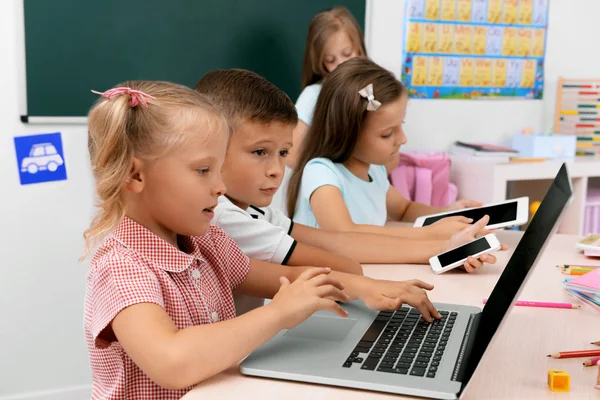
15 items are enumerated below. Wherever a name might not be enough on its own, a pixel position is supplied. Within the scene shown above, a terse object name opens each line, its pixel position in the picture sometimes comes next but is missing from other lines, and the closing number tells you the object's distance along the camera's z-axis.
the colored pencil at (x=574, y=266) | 1.55
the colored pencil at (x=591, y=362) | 0.96
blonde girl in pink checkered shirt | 0.90
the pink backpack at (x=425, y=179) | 3.01
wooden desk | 0.86
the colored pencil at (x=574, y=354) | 1.00
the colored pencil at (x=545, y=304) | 1.25
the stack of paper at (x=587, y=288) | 1.26
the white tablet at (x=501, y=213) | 1.64
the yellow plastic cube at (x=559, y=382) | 0.89
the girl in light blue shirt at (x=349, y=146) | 1.86
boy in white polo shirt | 1.36
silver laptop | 0.86
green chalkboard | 2.46
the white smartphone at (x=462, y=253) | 1.51
